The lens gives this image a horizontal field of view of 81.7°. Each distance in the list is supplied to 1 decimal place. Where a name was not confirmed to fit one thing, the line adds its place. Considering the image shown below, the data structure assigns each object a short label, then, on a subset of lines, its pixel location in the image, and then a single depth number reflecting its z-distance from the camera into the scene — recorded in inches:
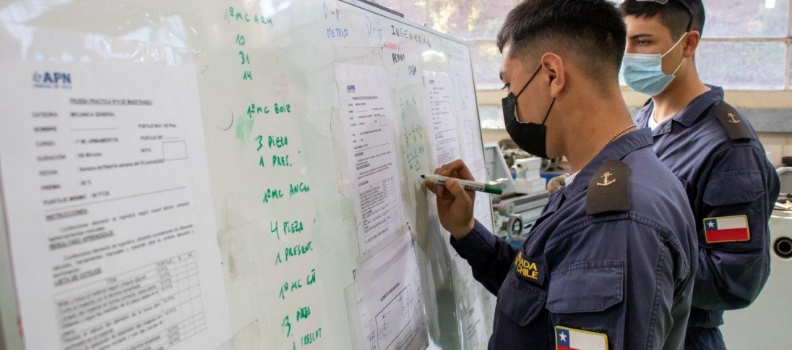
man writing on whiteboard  31.9
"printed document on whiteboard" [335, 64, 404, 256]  38.9
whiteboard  20.5
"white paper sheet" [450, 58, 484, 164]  67.2
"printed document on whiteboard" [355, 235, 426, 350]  39.0
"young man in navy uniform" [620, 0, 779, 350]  57.6
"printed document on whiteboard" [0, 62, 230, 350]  18.1
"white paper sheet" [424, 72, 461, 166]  57.0
